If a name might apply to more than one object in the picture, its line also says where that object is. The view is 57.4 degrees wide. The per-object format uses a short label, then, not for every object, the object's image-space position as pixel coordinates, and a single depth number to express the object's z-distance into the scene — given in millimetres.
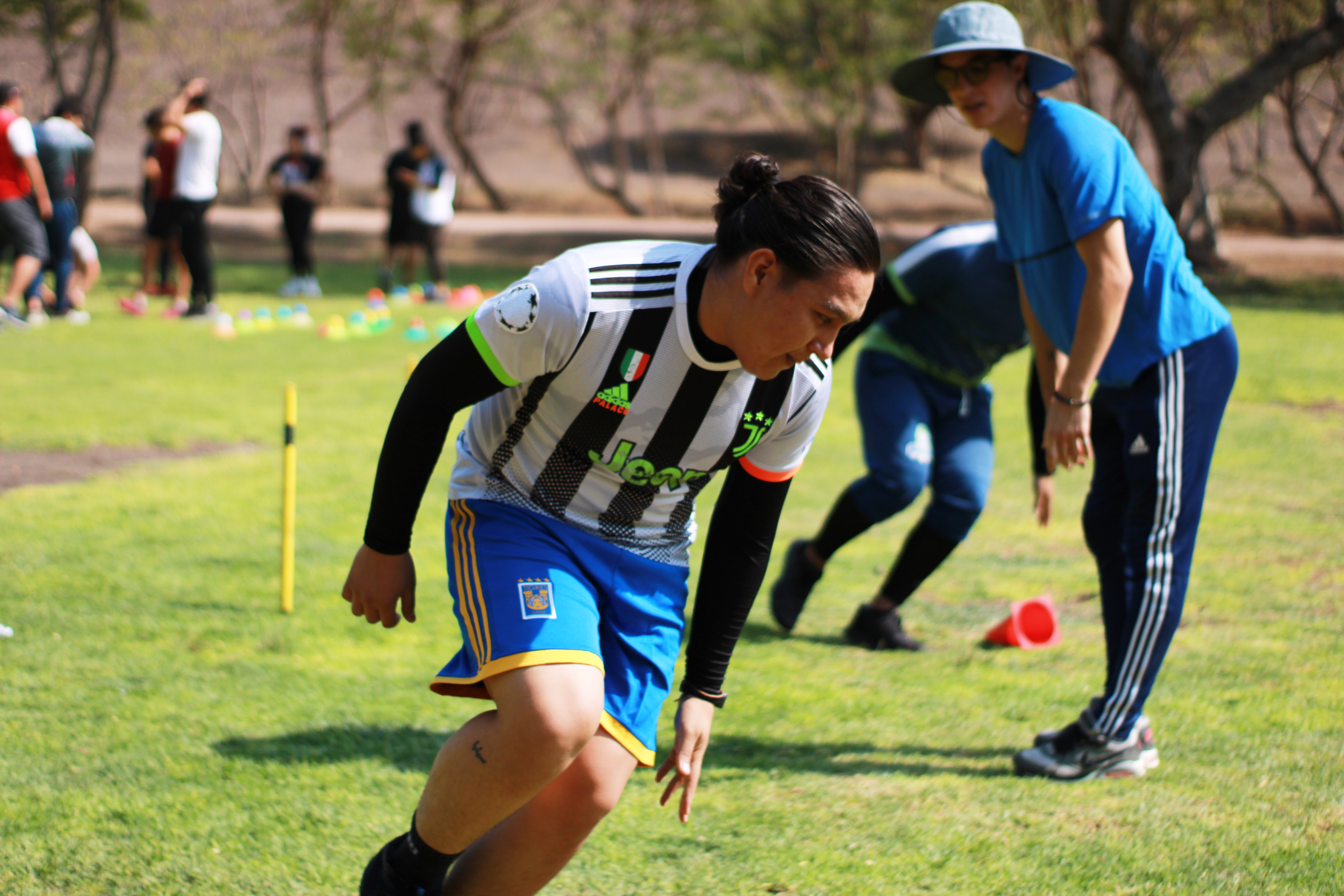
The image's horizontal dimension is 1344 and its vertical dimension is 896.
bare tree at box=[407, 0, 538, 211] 29172
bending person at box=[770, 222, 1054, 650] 4625
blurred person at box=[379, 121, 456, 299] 16297
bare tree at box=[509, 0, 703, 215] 30781
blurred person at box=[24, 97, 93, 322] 12812
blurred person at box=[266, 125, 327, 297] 16438
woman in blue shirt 3432
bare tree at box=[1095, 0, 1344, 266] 18547
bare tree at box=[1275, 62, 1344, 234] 25359
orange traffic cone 4832
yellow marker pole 4559
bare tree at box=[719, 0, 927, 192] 26828
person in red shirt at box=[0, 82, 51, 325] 11367
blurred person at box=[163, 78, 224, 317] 13203
